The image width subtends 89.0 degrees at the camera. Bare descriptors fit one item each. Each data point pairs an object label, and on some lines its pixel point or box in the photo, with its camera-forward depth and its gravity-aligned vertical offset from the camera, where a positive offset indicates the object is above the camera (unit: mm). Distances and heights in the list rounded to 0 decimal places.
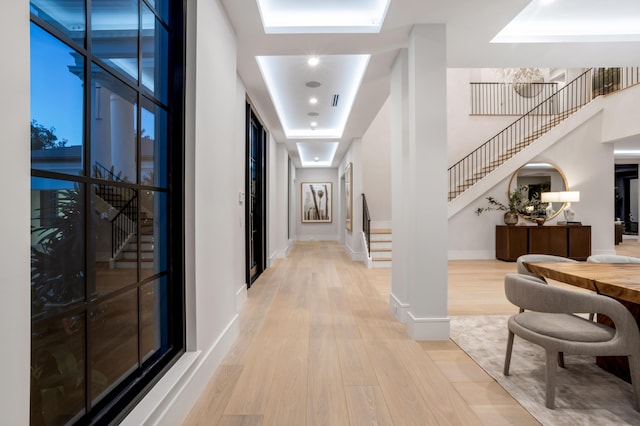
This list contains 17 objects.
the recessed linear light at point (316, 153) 7953 +1639
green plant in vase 6973 +133
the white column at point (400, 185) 3102 +262
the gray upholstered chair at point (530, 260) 2455 -396
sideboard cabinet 6711 -604
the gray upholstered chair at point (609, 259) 2565 -386
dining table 1666 -384
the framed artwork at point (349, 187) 7660 +571
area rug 1695 -1067
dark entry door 4656 +220
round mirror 7336 +674
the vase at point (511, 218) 6926 -151
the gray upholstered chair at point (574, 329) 1650 -639
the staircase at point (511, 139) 8164 +1850
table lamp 6828 +276
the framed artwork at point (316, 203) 11766 +286
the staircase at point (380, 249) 6320 -767
